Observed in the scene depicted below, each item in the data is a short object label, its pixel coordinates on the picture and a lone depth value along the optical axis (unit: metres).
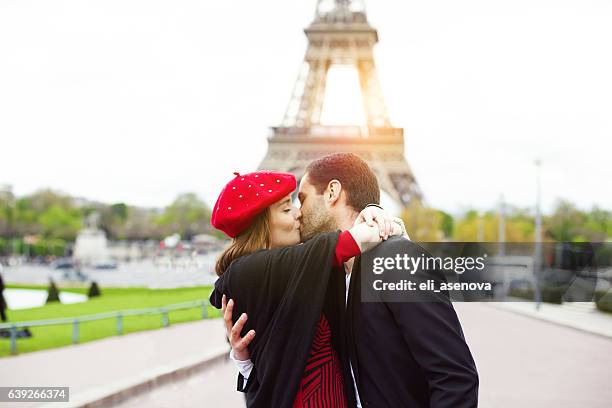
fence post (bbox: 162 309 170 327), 15.43
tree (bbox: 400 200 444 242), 43.47
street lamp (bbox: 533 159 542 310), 30.54
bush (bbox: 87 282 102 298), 24.06
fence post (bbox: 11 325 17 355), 10.40
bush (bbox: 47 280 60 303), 20.94
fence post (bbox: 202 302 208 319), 18.05
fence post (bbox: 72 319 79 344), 11.97
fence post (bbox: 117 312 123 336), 13.35
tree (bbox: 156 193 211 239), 82.69
